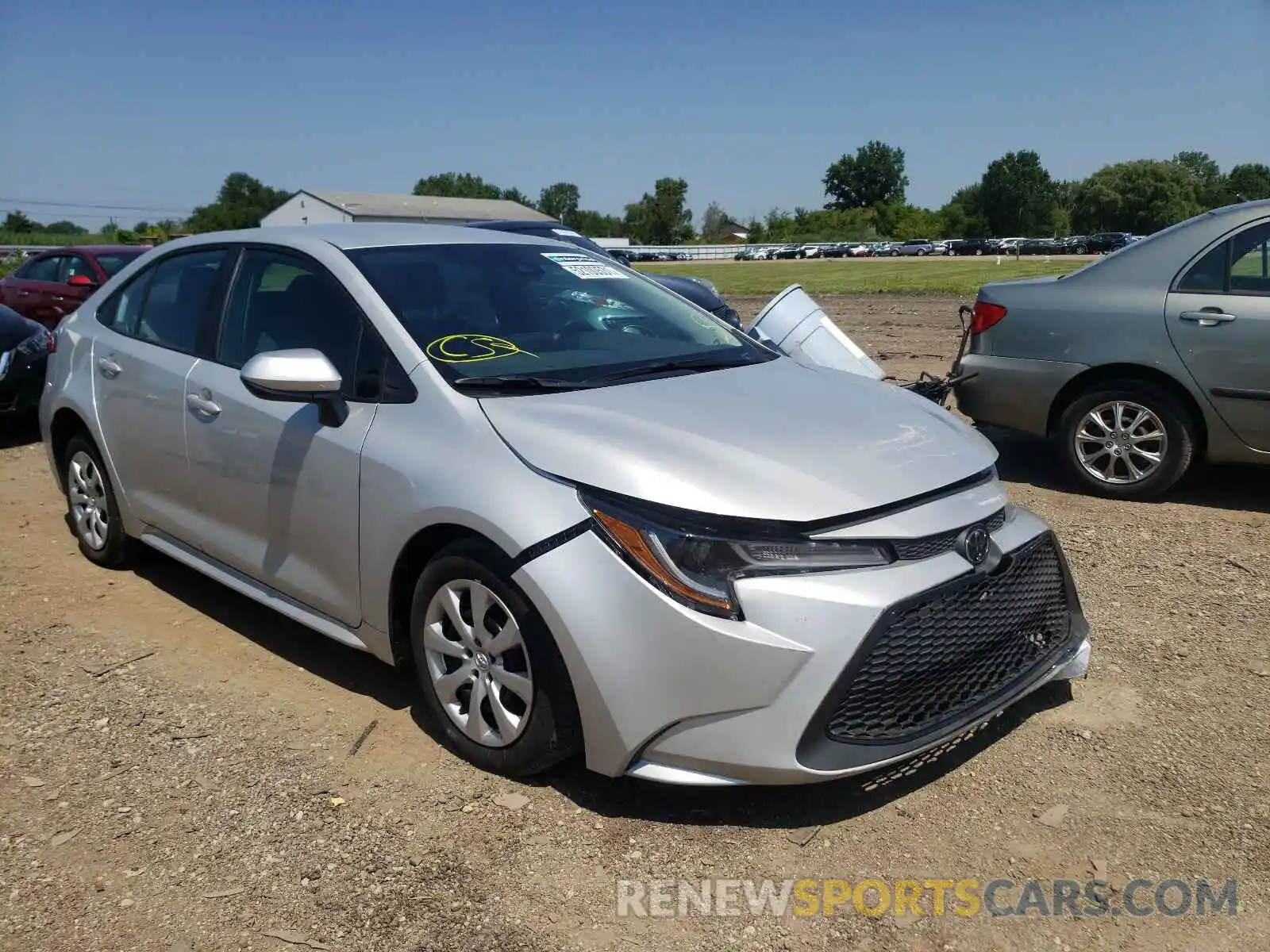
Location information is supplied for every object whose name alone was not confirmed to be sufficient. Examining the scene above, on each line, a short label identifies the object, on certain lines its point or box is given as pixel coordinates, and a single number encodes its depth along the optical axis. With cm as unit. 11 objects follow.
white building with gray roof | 6744
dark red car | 1340
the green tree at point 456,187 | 12875
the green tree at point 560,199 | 13050
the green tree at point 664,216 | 11631
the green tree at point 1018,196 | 9812
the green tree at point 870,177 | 13788
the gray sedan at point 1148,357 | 546
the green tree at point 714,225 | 14588
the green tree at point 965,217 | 9838
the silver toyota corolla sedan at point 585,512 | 265
